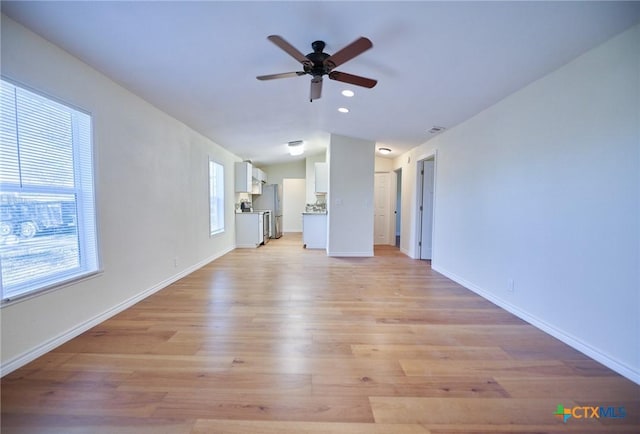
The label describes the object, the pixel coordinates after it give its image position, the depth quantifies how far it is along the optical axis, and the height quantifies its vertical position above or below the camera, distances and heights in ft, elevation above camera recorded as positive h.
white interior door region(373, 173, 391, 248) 22.47 -0.34
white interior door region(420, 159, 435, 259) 17.26 -0.32
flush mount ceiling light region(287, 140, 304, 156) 20.06 +4.78
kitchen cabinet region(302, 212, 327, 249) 21.03 -2.35
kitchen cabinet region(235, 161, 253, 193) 21.15 +2.33
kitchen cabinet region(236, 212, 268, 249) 21.44 -2.18
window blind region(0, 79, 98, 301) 5.65 +0.22
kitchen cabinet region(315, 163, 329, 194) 21.58 +2.31
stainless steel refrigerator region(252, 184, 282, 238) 26.81 +0.18
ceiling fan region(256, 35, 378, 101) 5.96 +3.83
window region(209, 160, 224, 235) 16.98 +0.42
